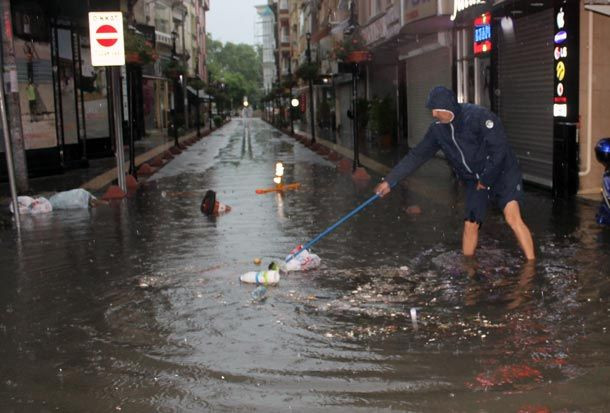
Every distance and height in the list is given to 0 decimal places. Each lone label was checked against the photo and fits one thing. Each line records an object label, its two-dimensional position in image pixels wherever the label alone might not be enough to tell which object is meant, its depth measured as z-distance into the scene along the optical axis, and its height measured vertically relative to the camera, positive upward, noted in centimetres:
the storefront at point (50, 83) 1848 +96
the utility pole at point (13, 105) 1365 +33
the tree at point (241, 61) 18738 +1282
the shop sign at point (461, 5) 1431 +190
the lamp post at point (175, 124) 3034 -22
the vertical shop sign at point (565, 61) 1183 +65
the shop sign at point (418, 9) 1753 +226
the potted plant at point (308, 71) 3538 +187
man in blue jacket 717 -44
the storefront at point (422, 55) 1828 +158
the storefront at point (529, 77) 1213 +54
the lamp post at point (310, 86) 3106 +119
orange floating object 1441 -130
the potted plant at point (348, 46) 2430 +202
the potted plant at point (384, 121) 2642 -29
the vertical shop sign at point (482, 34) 1579 +147
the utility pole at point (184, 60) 5183 +363
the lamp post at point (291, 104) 4584 +62
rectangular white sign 1419 +143
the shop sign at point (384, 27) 2197 +254
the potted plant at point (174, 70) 3609 +214
